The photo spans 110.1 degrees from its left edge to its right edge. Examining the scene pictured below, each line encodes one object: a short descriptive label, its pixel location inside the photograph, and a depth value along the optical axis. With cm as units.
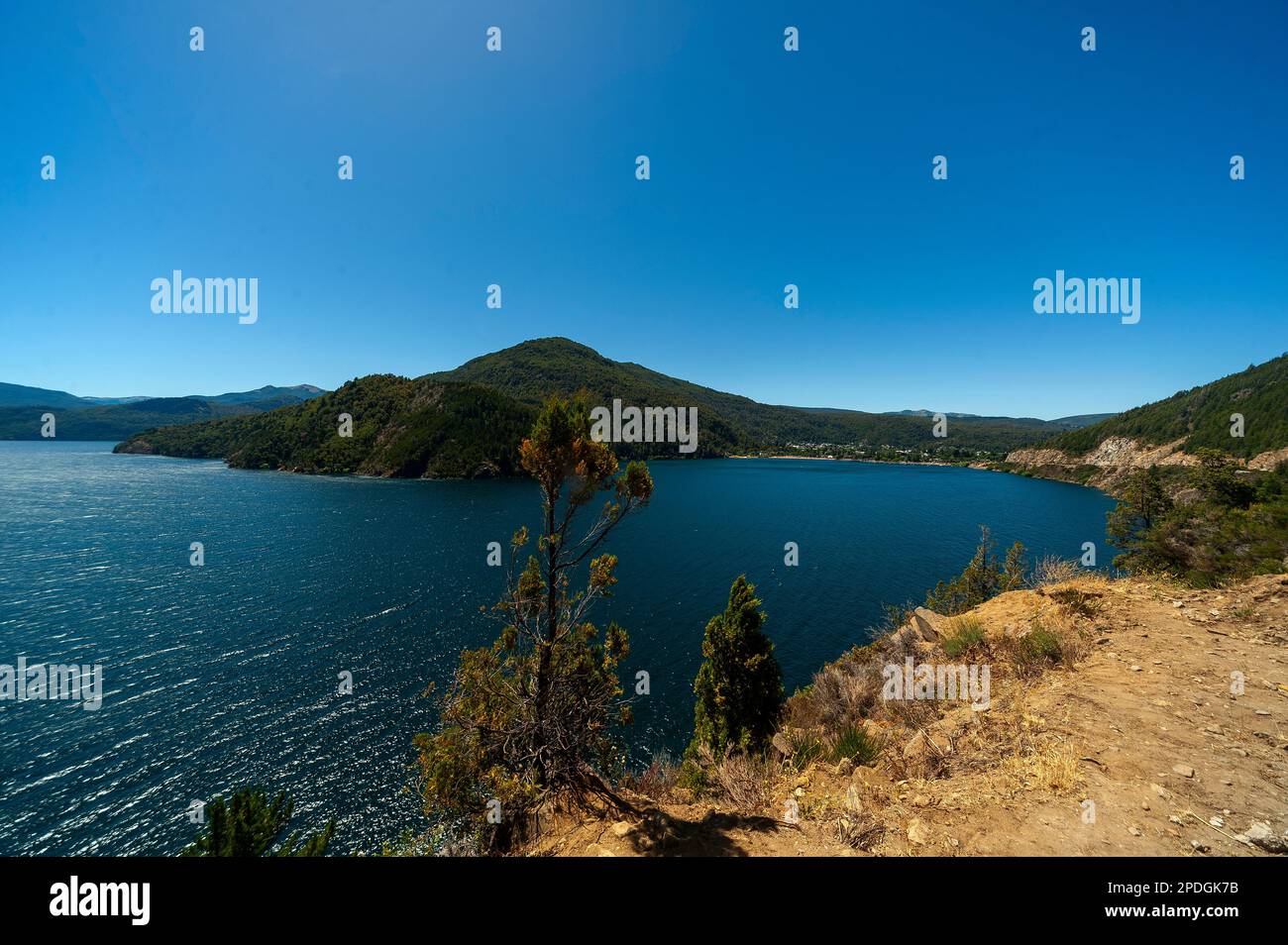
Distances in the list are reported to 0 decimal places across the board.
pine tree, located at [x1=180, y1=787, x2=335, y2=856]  810
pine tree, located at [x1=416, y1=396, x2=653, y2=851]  814
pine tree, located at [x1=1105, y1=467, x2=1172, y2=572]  2112
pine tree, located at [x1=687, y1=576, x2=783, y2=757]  1608
